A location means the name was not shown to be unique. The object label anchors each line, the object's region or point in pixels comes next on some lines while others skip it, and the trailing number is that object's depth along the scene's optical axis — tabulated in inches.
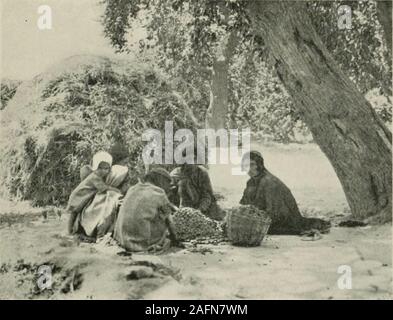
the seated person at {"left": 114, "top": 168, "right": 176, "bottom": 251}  232.1
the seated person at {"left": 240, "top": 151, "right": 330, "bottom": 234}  259.4
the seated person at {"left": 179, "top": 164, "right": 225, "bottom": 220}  278.1
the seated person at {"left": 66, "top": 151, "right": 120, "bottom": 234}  247.0
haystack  270.7
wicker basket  240.8
